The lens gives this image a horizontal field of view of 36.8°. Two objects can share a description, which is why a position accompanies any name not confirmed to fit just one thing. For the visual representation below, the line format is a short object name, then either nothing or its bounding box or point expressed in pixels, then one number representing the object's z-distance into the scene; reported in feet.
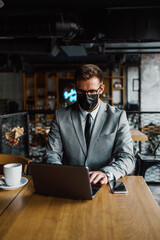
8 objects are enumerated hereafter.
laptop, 3.41
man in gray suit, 5.61
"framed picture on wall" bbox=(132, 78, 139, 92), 36.44
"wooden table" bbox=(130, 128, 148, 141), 12.75
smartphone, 3.95
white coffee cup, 3.96
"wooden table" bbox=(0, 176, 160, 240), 2.74
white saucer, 4.09
